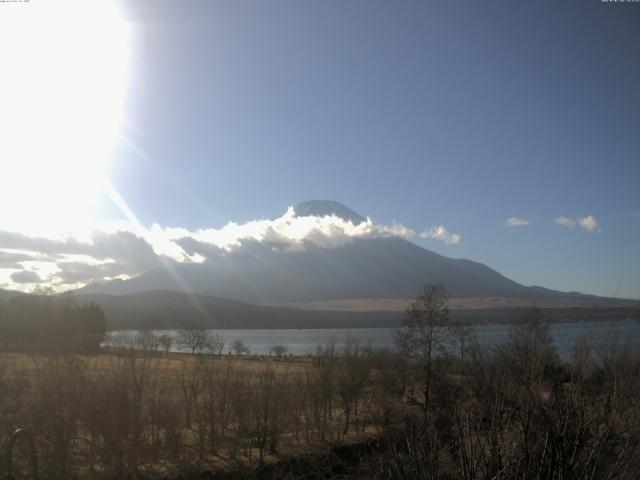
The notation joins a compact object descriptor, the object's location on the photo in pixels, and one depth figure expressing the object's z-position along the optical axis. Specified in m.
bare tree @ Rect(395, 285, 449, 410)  36.38
